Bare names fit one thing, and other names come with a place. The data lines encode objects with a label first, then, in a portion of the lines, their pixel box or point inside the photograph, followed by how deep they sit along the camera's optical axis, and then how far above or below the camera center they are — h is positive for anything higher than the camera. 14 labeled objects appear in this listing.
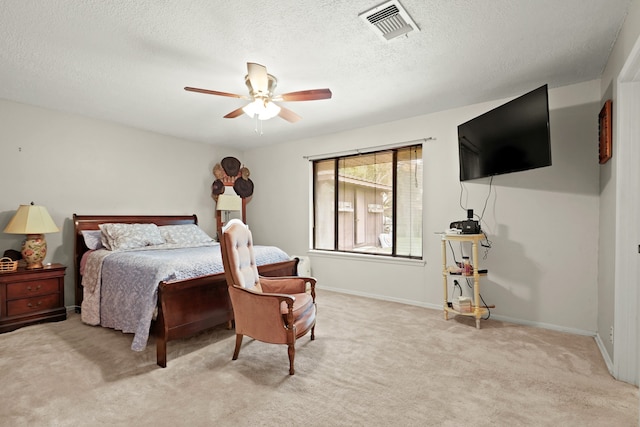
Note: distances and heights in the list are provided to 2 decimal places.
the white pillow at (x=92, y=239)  3.65 -0.33
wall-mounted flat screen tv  2.54 +0.68
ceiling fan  2.35 +0.96
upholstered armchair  2.24 -0.71
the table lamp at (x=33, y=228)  3.17 -0.18
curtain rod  4.00 +0.89
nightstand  3.10 -0.90
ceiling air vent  1.93 +1.27
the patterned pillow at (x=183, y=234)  4.16 -0.32
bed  2.43 -0.72
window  4.14 +0.13
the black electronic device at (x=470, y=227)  3.21 -0.17
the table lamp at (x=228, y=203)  5.04 +0.14
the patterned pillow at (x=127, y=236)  3.59 -0.30
